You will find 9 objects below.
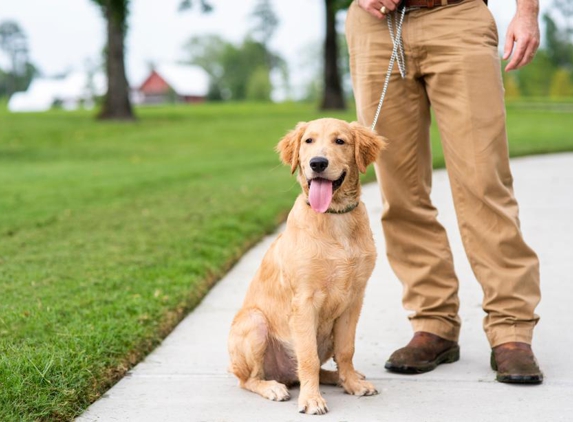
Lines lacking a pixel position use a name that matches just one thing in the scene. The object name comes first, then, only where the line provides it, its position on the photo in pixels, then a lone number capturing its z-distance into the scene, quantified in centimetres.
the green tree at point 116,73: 2483
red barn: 9856
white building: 9819
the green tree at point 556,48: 6981
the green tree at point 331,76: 3021
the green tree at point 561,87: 5956
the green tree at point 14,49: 11694
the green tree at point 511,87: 6035
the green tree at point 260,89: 7706
